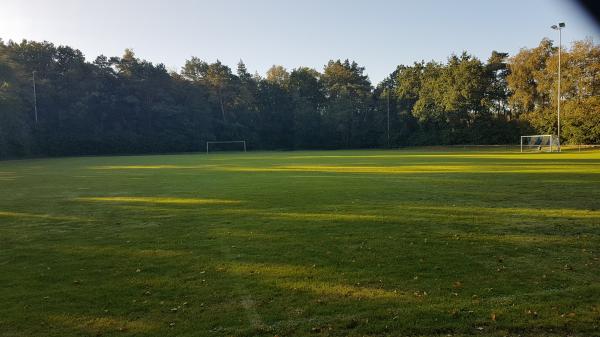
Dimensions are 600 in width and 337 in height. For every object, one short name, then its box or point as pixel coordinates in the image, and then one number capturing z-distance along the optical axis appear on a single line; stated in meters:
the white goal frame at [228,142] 81.56
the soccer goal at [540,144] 57.86
